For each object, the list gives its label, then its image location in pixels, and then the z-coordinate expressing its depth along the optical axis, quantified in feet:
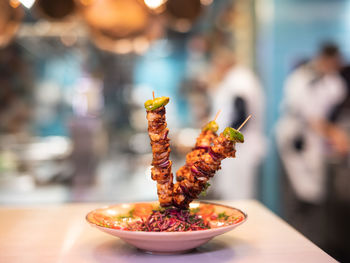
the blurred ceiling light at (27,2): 7.23
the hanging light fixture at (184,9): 9.25
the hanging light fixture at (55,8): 9.09
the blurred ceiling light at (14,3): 8.25
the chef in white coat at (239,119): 12.96
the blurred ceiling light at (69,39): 15.82
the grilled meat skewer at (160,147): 3.82
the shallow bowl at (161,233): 3.57
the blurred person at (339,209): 11.54
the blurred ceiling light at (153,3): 7.61
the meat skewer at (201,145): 4.42
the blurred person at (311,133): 13.91
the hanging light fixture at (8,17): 9.14
